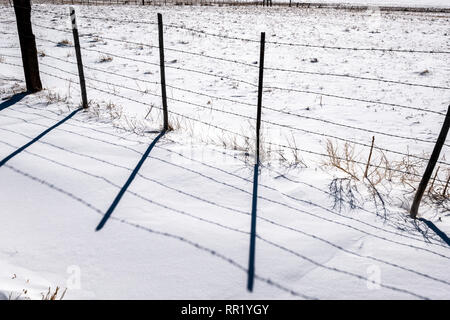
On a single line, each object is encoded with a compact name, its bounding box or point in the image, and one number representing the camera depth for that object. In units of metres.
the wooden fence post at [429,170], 2.97
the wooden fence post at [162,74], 4.35
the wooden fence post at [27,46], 5.78
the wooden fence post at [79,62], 4.97
